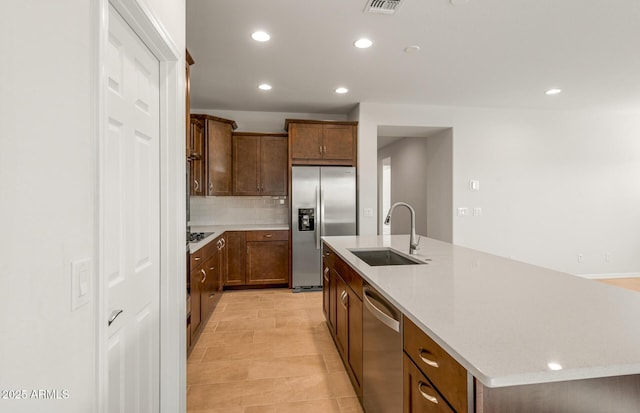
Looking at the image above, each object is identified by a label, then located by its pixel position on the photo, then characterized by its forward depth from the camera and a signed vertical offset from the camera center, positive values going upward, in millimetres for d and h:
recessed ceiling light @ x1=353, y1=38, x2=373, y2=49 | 2762 +1467
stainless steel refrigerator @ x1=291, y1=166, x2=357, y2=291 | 4398 -77
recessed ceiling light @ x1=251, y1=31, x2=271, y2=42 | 2662 +1474
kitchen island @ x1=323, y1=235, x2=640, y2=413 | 785 -382
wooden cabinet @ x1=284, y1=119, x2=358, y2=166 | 4438 +924
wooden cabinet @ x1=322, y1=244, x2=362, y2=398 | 1881 -758
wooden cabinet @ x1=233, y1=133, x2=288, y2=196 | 4672 +643
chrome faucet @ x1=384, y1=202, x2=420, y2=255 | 2244 -243
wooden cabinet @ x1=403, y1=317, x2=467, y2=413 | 840 -488
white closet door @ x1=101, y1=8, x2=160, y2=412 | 1136 -55
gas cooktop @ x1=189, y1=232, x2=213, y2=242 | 3275 -329
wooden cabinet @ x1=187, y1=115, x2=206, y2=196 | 3941 +590
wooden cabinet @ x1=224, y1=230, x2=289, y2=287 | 4398 -733
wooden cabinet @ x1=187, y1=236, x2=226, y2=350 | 2561 -763
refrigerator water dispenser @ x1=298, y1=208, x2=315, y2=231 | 4406 -176
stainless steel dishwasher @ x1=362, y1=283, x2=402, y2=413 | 1274 -682
